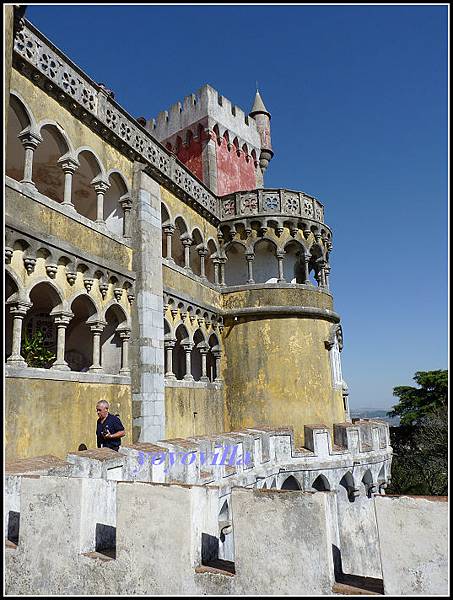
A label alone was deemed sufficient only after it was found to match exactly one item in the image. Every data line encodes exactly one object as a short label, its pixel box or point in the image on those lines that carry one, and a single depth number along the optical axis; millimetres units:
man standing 7789
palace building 3412
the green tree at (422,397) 36031
